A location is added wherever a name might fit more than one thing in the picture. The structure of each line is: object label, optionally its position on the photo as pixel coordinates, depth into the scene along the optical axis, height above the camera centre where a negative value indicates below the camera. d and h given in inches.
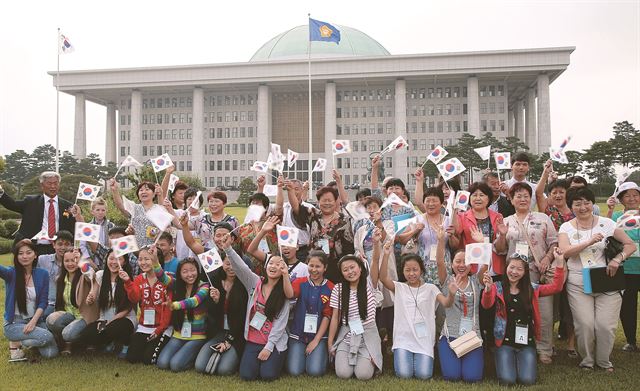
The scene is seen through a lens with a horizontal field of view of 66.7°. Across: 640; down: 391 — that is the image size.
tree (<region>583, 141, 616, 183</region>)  1454.2 +136.6
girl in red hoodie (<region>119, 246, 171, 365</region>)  218.8 -46.4
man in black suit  283.5 -3.4
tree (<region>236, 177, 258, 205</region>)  1867.1 +71.1
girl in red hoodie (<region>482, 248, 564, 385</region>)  194.1 -45.8
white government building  2447.1 +587.7
